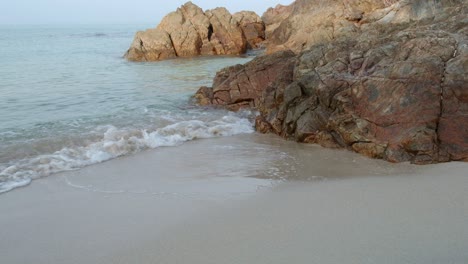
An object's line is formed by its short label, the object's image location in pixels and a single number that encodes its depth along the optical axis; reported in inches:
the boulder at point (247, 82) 436.5
